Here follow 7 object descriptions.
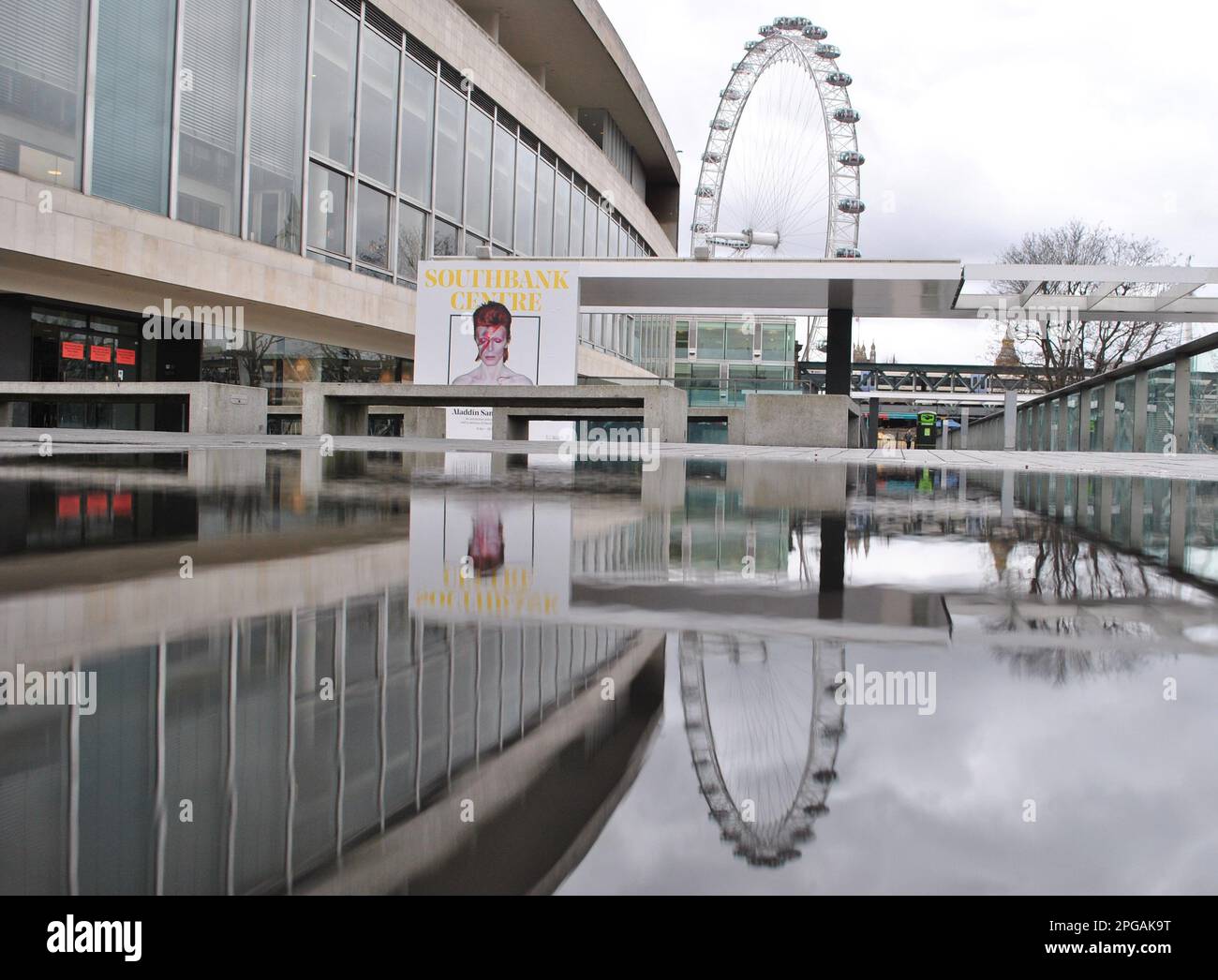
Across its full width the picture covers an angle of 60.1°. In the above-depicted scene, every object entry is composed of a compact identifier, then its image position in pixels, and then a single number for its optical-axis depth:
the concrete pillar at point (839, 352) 24.53
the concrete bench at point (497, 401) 17.38
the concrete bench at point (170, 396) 16.73
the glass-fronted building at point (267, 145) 18.91
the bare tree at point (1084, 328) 37.59
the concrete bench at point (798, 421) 21.31
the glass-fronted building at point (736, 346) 48.38
